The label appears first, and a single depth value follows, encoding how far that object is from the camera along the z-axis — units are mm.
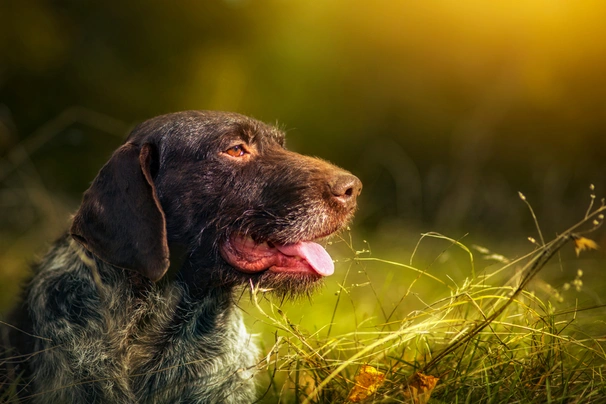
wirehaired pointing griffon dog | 3229
